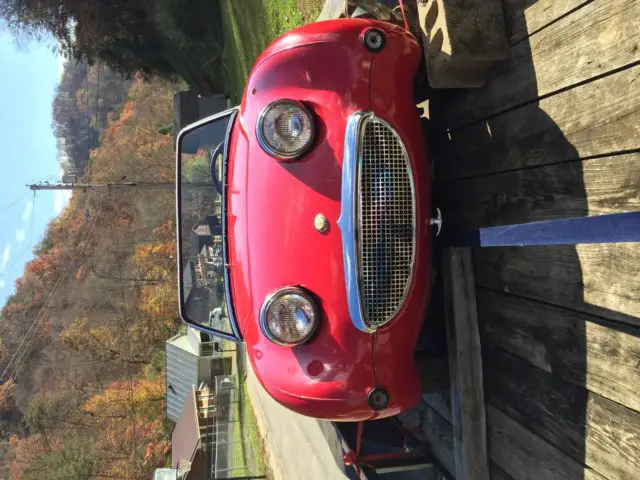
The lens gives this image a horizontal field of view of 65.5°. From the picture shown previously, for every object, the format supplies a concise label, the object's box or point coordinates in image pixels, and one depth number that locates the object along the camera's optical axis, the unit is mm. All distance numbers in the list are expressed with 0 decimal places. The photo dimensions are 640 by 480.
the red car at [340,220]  2238
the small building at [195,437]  11789
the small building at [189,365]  14492
